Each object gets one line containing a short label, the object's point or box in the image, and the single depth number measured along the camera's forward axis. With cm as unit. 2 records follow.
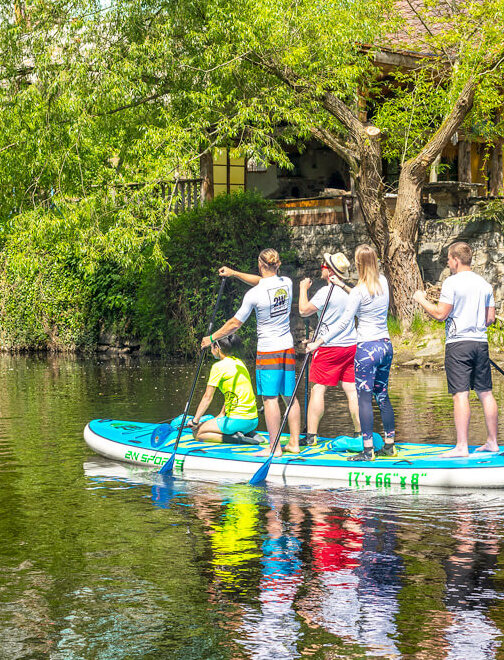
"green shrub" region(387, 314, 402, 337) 1981
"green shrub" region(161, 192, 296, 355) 2162
